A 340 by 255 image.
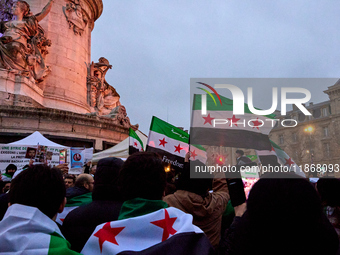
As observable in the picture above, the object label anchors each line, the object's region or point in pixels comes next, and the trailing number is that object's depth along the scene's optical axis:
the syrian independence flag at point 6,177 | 7.08
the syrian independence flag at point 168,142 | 6.99
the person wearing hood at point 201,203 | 3.25
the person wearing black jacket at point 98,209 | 2.55
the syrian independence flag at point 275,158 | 5.50
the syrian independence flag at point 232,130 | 5.25
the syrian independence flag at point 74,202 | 3.59
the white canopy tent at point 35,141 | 9.65
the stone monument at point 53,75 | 13.23
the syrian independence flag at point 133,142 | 8.30
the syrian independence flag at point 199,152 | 6.67
